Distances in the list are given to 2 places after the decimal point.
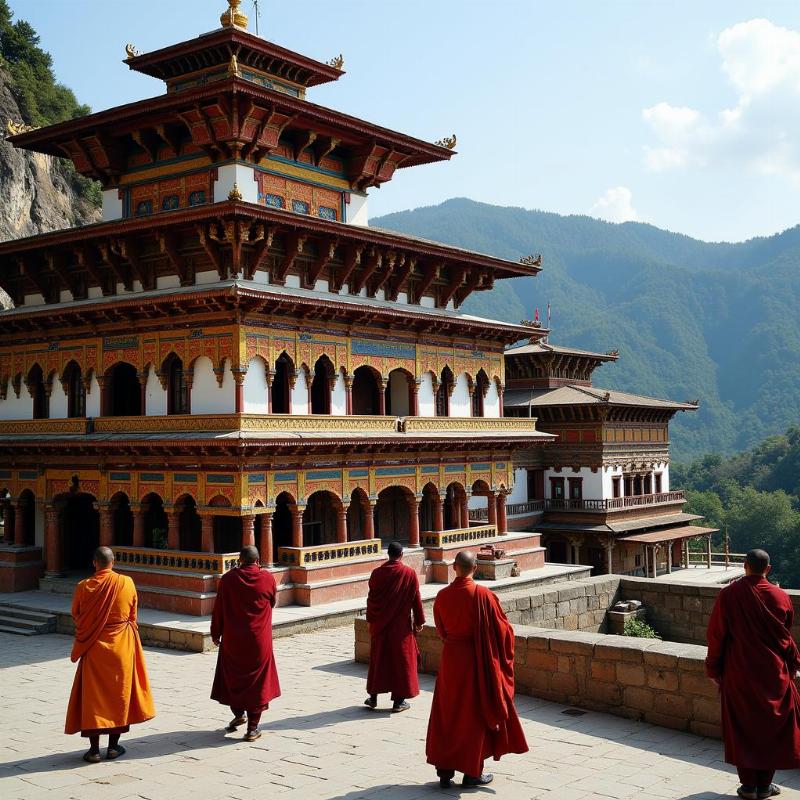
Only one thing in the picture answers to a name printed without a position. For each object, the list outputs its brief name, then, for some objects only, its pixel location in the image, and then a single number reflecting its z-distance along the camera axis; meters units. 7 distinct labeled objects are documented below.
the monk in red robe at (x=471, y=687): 7.58
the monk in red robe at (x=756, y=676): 7.33
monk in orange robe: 8.34
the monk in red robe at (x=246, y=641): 9.09
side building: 34.22
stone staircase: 17.70
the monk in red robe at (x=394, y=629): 10.18
